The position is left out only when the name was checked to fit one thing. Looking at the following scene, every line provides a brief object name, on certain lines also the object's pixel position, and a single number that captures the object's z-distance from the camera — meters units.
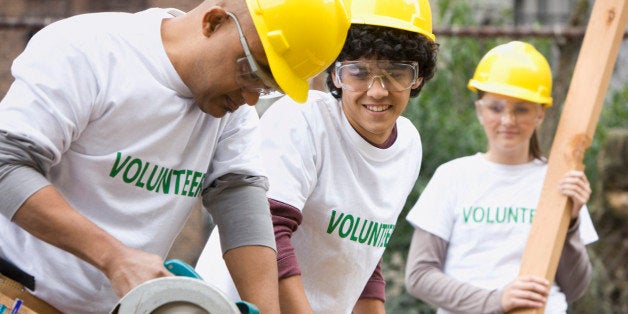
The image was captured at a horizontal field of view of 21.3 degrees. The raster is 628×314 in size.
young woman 7.30
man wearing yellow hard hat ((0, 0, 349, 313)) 3.92
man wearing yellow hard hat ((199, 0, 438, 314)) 5.41
